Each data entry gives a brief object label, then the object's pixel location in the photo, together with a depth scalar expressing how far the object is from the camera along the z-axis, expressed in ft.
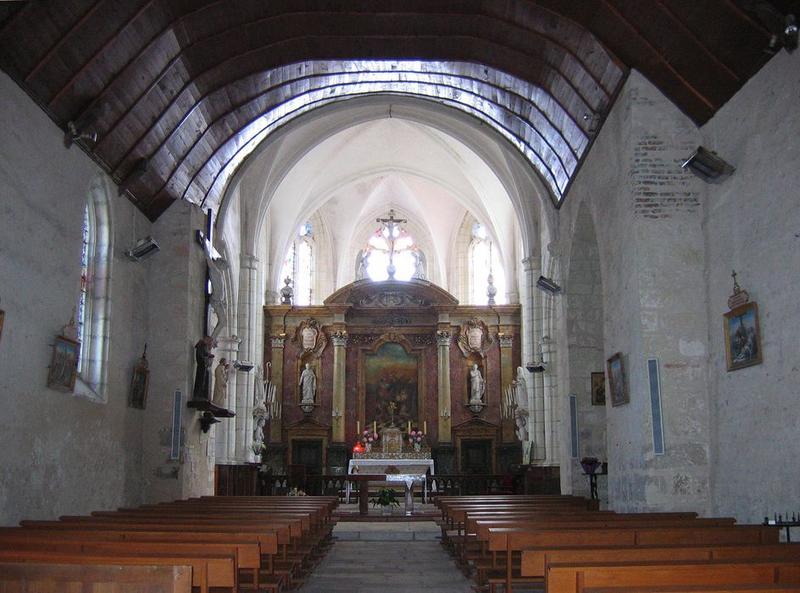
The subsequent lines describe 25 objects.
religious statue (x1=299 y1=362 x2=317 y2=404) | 87.86
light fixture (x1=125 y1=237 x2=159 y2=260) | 44.86
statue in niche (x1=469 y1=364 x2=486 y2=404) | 86.94
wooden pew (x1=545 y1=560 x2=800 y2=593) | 15.58
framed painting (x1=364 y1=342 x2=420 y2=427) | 89.30
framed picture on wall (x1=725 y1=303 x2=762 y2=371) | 30.86
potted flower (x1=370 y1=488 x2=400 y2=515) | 57.88
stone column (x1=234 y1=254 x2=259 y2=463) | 76.18
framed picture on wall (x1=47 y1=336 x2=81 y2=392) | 35.83
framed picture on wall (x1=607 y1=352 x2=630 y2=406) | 38.99
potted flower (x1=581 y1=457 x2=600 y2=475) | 45.39
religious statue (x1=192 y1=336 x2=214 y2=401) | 50.14
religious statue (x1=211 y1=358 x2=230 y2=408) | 56.06
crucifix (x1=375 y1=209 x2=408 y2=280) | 94.50
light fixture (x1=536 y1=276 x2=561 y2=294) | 53.01
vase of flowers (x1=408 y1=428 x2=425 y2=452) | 86.02
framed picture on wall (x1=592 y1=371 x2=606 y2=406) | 50.65
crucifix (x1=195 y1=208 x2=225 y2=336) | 52.77
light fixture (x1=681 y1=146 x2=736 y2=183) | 33.47
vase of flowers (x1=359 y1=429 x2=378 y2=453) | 85.81
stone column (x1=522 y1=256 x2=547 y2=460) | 74.33
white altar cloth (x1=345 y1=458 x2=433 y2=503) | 73.46
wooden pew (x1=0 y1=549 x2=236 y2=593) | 17.57
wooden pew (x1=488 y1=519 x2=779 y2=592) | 23.11
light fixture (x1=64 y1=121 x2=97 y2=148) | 37.14
